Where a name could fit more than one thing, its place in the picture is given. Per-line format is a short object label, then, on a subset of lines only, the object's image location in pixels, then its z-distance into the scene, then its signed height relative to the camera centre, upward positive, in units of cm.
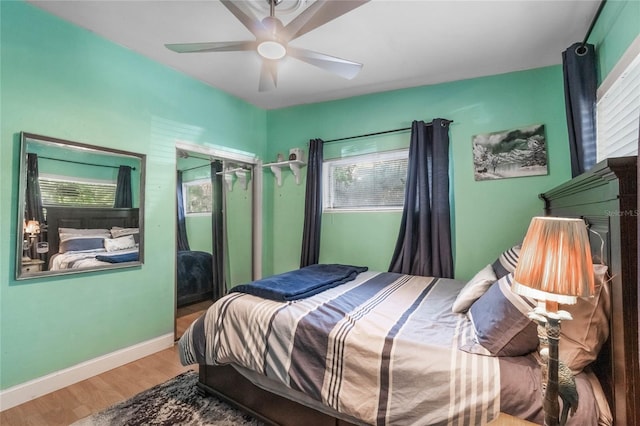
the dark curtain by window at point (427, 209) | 261 +7
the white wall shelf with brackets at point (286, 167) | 341 +64
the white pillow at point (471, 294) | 158 -46
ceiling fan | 144 +106
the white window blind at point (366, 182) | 300 +40
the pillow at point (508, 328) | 111 -47
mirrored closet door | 287 -13
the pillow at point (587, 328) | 101 -42
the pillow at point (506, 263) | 178 -33
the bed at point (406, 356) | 93 -62
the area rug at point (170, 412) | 162 -121
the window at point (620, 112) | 141 +61
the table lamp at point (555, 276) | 81 -18
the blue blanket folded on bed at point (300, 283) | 176 -50
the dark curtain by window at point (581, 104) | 187 +78
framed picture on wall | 241 +57
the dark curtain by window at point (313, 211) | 325 +6
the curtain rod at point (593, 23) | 174 +132
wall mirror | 184 +7
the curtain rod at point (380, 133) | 275 +92
